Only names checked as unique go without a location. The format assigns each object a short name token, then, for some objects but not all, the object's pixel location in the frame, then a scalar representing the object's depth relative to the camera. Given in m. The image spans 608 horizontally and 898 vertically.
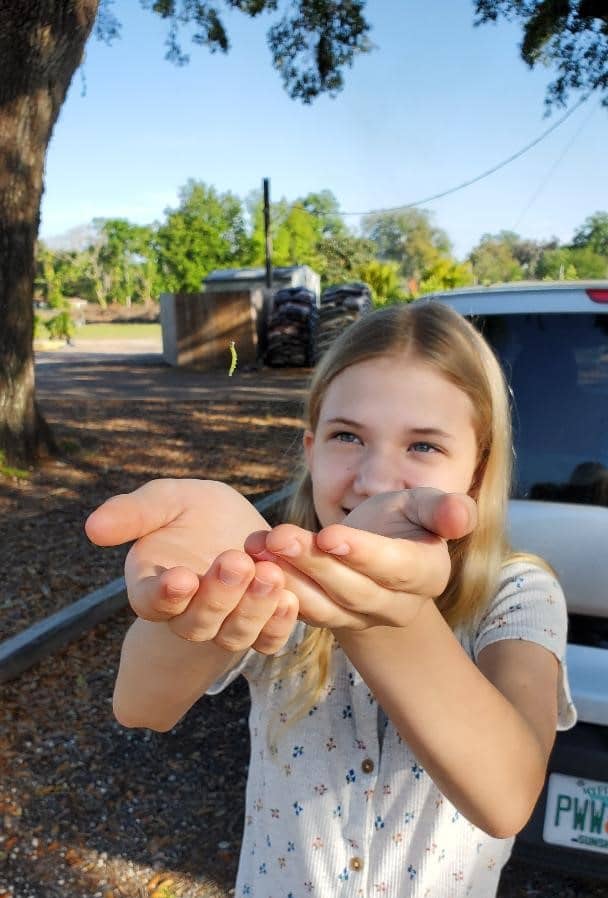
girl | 0.84
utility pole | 19.02
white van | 2.12
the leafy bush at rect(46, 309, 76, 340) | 27.29
